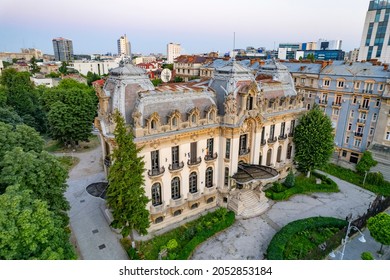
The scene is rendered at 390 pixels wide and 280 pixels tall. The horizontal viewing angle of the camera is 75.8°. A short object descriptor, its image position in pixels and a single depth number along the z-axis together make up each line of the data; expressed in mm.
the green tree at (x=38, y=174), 23719
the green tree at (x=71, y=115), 54031
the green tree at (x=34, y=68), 133650
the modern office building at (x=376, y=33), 64000
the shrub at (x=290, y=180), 43312
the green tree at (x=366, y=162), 45688
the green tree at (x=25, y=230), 16703
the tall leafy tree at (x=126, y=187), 24438
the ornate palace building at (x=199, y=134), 30312
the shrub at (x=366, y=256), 24925
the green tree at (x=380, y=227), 26172
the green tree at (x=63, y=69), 133200
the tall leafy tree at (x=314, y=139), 42594
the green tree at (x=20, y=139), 28395
